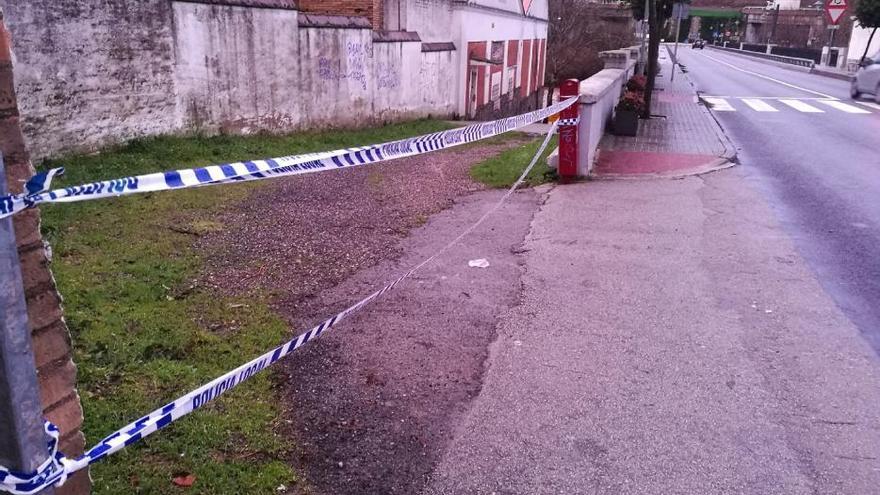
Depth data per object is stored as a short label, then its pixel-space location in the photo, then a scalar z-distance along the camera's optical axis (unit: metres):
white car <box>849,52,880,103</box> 23.55
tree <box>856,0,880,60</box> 42.66
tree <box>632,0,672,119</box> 16.11
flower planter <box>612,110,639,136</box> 13.74
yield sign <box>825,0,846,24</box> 39.29
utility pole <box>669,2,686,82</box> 21.86
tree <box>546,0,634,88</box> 41.02
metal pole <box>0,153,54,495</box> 2.00
